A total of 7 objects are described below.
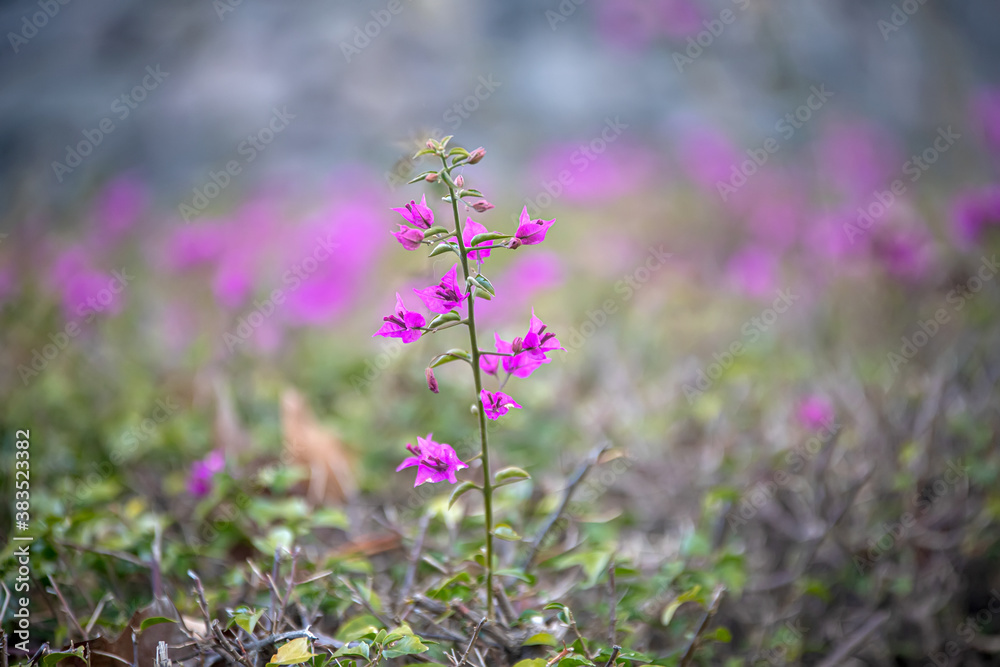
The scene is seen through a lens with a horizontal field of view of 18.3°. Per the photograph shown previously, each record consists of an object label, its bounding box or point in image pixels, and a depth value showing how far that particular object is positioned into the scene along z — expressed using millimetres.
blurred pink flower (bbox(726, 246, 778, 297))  3900
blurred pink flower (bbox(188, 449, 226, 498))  2150
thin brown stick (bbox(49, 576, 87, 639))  1972
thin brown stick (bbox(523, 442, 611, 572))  2043
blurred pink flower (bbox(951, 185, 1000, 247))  2875
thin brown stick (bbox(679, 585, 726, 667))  1960
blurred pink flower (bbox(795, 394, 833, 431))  2314
